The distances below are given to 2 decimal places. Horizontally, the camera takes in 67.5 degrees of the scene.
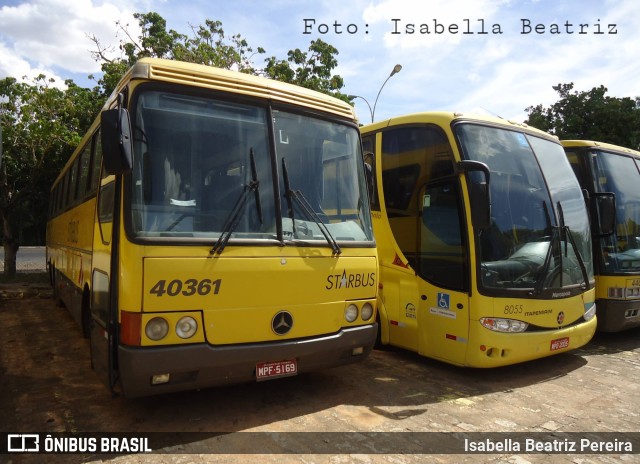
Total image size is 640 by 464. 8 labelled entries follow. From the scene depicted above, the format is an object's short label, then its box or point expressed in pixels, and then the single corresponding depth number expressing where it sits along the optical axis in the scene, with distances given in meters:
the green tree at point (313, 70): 16.58
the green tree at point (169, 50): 15.44
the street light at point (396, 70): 17.75
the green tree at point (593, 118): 22.02
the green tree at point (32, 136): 14.17
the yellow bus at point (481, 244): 5.34
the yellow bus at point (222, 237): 3.71
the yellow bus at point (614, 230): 7.21
